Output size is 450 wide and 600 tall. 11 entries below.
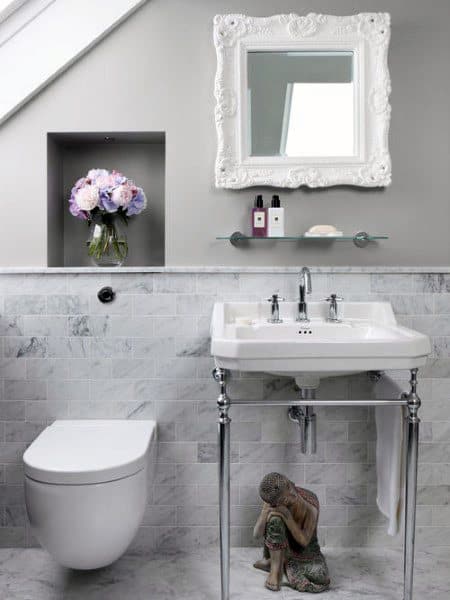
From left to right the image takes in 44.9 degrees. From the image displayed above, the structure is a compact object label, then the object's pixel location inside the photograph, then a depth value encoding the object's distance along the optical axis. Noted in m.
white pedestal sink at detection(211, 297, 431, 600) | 1.54
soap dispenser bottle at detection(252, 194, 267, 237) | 2.05
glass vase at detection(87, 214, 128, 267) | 2.12
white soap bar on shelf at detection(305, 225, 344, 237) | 2.04
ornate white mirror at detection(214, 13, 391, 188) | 2.07
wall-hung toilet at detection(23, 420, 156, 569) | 1.54
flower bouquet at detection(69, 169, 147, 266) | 2.06
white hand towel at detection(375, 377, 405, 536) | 1.76
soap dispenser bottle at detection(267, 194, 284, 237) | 2.05
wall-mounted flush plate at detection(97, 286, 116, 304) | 2.08
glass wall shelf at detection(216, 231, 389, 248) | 2.04
